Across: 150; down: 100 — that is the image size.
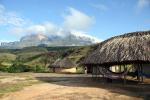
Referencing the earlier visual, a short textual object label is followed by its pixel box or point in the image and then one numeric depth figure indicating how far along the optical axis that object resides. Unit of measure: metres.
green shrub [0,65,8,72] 30.66
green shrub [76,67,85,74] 28.00
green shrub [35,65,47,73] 31.11
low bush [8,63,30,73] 30.52
